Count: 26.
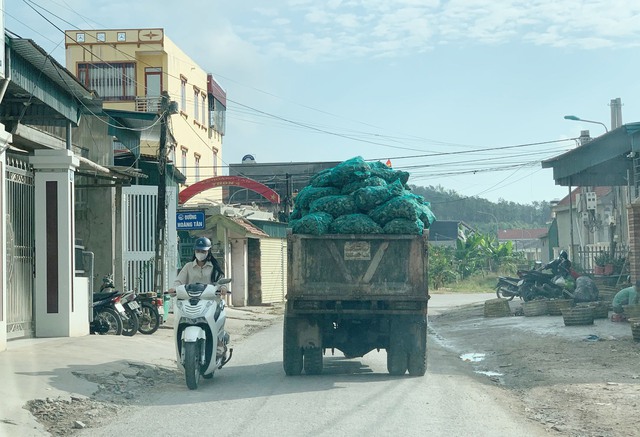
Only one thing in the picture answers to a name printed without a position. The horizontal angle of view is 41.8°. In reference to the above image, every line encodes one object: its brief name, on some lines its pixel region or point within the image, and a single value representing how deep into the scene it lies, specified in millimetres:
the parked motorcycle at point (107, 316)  16953
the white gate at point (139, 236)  22766
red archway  32875
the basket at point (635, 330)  14294
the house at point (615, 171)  19297
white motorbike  10320
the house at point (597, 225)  26781
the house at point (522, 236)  105894
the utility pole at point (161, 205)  20484
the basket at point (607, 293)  21544
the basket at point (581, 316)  17797
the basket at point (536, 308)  21328
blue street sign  22047
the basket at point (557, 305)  20995
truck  11375
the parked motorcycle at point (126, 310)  17125
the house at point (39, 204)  13641
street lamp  31391
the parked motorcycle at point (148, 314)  18406
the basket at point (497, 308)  23323
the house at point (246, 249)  31250
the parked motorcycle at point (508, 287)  27734
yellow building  40062
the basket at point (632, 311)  16891
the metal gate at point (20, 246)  14070
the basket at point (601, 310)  18516
